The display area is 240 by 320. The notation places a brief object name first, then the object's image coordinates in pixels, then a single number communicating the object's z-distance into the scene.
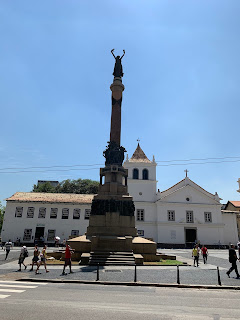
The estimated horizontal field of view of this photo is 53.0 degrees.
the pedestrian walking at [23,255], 12.85
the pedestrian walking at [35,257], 12.93
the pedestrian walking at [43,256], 12.54
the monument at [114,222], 15.45
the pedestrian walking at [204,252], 17.06
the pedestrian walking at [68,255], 11.85
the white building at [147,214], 38.94
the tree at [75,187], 61.28
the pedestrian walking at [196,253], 15.18
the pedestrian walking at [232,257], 11.35
